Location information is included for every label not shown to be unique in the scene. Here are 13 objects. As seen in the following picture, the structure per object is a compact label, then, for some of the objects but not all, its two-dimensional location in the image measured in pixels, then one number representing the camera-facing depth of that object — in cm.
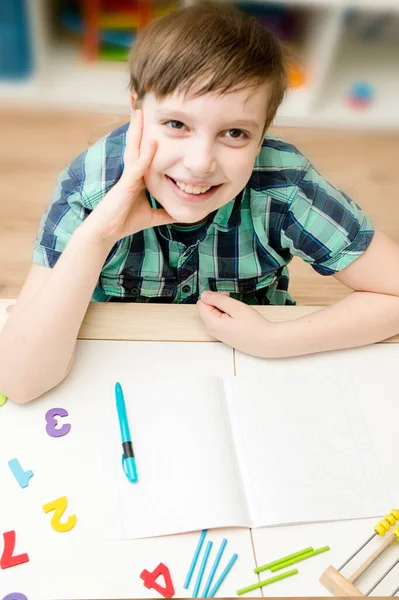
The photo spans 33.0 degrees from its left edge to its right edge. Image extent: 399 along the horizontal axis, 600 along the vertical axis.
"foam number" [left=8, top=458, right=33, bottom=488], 69
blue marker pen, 70
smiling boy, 72
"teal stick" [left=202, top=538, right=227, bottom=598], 63
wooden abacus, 63
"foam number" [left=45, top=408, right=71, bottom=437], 73
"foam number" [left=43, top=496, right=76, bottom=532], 66
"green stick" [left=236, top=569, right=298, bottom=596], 64
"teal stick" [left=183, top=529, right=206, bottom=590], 64
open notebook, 68
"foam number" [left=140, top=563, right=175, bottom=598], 62
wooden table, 63
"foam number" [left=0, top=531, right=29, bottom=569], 63
